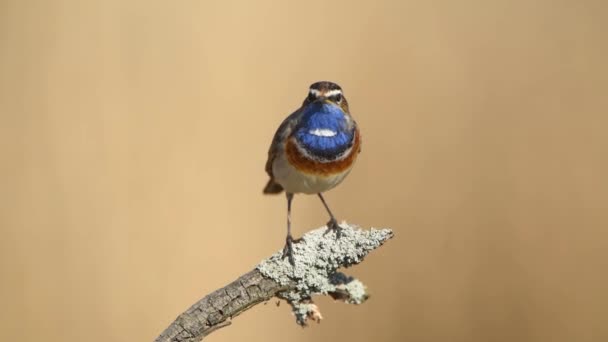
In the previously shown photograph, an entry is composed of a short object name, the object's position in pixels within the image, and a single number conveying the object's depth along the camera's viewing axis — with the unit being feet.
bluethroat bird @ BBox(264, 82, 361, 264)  22.12
